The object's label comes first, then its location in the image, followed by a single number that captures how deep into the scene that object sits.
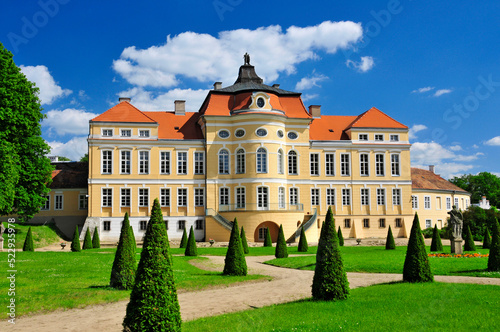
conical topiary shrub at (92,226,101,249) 32.12
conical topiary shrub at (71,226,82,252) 29.09
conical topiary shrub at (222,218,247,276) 18.41
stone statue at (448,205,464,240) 24.55
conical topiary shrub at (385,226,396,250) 30.36
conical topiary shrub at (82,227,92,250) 31.58
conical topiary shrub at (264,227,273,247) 34.19
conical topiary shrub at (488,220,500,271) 17.50
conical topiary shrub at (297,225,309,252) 30.11
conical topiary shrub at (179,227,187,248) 32.75
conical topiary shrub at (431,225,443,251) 26.82
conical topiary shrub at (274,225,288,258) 25.83
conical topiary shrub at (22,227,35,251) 28.11
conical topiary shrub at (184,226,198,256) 27.50
